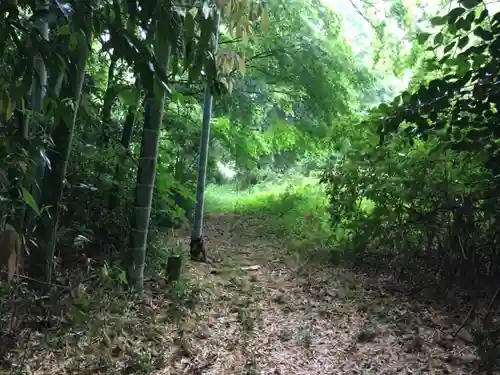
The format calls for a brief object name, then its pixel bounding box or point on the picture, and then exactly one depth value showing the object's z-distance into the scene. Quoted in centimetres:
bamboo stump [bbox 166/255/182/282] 411
